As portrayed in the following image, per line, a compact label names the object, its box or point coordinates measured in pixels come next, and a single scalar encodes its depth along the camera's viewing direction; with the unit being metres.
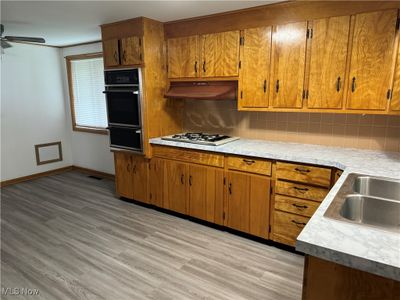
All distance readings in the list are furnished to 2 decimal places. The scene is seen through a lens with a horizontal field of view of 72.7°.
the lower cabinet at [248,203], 2.66
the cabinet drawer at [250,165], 2.60
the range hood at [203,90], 2.98
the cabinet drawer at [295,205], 2.43
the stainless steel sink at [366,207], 1.42
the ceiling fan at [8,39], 2.97
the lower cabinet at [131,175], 3.54
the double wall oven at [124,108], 3.25
